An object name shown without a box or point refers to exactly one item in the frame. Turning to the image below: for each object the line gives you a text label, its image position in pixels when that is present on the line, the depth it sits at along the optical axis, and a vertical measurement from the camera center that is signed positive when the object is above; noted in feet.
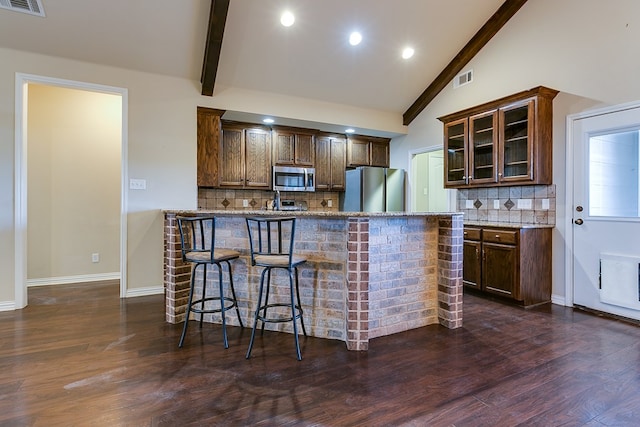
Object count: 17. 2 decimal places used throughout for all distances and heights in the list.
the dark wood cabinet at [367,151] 19.24 +3.67
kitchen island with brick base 8.23 -1.65
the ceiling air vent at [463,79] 15.17 +6.23
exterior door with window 10.36 +0.02
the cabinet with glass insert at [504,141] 11.94 +2.81
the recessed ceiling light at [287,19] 11.97 +7.07
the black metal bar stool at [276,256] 7.90 -1.09
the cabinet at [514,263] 11.65 -1.81
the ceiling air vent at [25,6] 9.93 +6.28
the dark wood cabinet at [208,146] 14.26 +2.94
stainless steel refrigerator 17.95 +1.28
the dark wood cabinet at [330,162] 18.44 +2.89
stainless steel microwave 17.24 +1.83
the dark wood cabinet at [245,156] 16.38 +2.86
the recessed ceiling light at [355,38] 13.19 +7.00
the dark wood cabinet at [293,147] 17.44 +3.52
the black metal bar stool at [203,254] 8.68 -1.10
